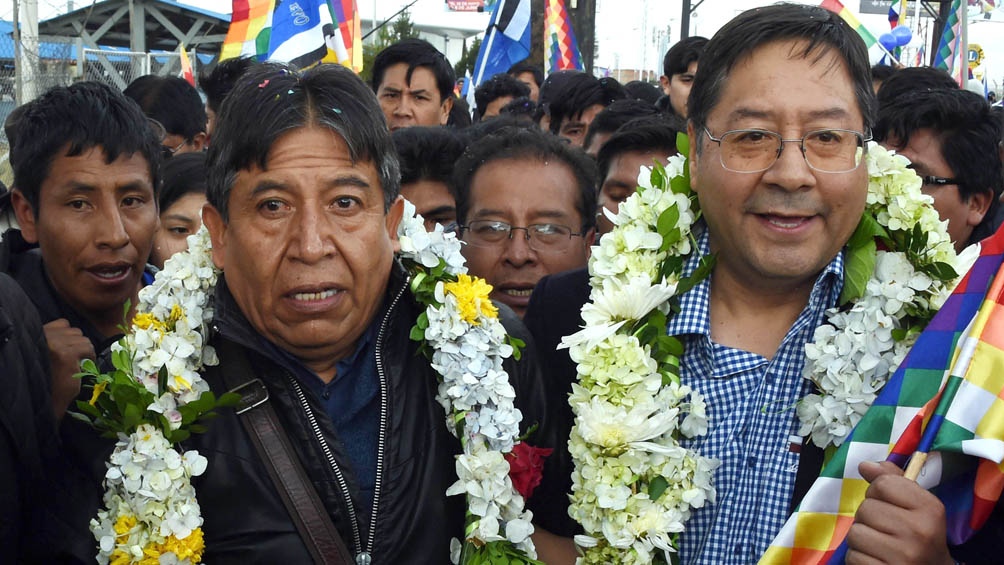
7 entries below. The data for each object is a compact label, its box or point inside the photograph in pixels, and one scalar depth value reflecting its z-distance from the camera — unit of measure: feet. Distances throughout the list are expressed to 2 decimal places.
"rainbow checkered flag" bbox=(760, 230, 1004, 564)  6.78
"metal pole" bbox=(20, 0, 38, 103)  35.14
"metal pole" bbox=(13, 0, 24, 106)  32.95
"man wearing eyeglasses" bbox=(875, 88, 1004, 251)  13.85
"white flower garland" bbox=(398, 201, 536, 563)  8.57
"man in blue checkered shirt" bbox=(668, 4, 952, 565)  8.38
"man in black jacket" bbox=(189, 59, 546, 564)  8.25
